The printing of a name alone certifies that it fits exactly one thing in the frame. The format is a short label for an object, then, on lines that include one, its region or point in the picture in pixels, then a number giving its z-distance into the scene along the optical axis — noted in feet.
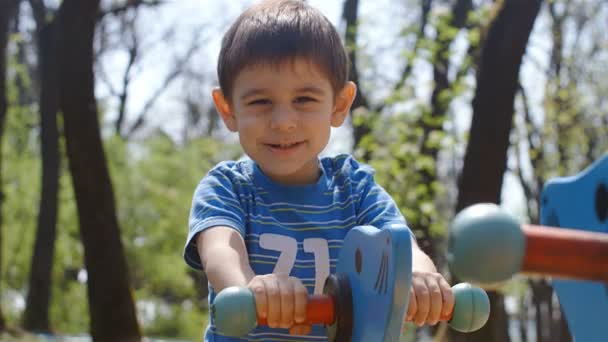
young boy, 5.91
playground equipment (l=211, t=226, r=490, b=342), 3.91
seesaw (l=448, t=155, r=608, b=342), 2.69
